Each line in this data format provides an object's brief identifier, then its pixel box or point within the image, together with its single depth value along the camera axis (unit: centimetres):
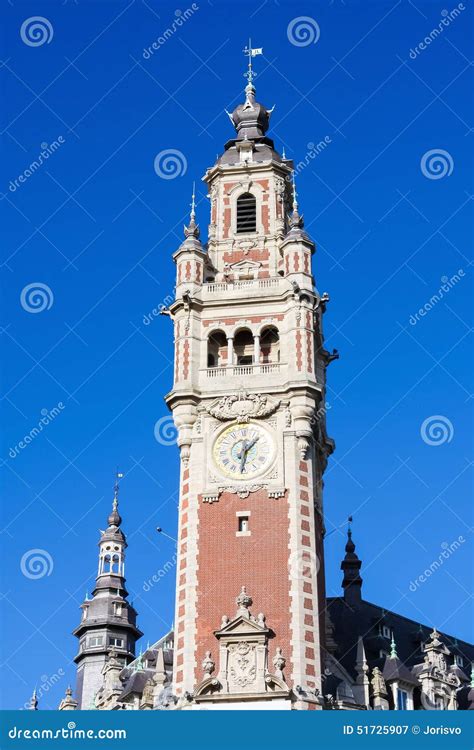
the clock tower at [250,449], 5362
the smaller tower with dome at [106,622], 7994
